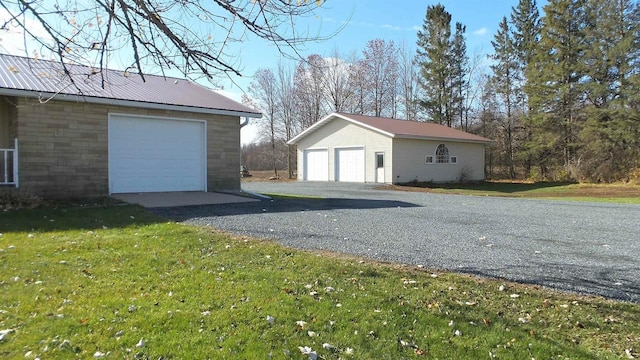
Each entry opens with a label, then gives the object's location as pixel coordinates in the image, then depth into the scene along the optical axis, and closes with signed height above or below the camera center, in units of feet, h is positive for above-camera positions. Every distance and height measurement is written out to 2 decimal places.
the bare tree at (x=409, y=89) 125.80 +25.91
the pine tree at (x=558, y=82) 93.76 +21.47
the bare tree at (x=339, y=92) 118.52 +23.90
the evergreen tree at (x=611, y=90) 83.20 +17.51
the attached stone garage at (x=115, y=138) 32.63 +3.43
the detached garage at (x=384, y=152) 76.18 +4.81
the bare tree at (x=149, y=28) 12.03 +4.33
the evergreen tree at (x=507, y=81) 112.78 +25.49
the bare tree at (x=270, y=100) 122.52 +22.52
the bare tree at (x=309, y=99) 119.24 +22.17
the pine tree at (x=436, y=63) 118.73 +31.73
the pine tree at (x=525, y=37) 109.40 +36.58
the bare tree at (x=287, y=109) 123.44 +19.76
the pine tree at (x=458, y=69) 119.75 +30.33
